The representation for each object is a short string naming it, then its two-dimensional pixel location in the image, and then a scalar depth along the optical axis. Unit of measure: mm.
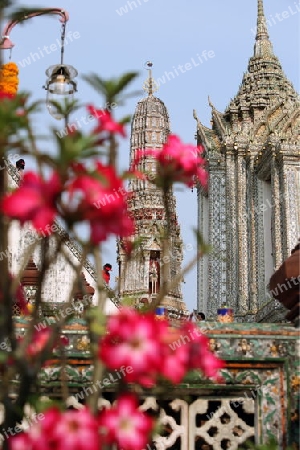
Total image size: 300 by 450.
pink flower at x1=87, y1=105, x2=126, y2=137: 2602
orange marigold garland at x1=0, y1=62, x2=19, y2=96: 4421
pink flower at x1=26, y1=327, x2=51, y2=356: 2657
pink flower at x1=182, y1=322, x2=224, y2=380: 2340
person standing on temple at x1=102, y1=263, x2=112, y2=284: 14406
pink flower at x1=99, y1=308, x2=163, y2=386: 2068
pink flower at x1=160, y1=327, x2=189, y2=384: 2119
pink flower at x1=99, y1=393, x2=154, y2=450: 2055
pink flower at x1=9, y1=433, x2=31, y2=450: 2027
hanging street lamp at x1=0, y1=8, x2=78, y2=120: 3887
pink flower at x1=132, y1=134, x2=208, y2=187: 2764
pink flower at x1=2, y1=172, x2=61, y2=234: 2121
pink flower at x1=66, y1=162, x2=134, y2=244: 2211
